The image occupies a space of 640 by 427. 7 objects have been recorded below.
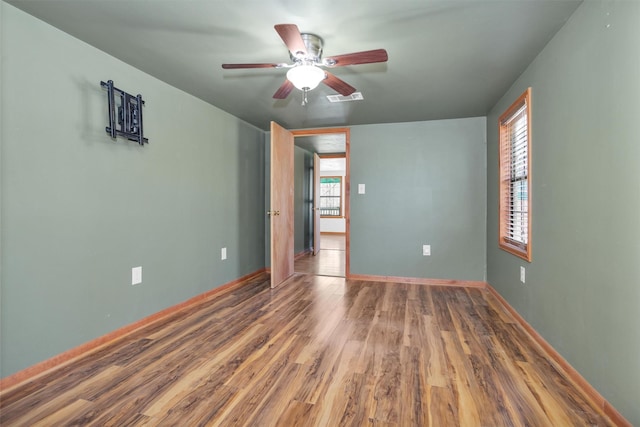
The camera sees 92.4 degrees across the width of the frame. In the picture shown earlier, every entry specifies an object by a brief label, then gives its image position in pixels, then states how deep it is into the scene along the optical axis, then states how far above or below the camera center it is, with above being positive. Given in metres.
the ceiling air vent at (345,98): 3.01 +1.06
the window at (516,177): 2.42 +0.24
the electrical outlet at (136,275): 2.45 -0.57
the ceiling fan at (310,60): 1.71 +0.86
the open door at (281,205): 3.76 -0.01
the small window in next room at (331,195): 9.84 +0.30
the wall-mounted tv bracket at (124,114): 2.20 +0.69
